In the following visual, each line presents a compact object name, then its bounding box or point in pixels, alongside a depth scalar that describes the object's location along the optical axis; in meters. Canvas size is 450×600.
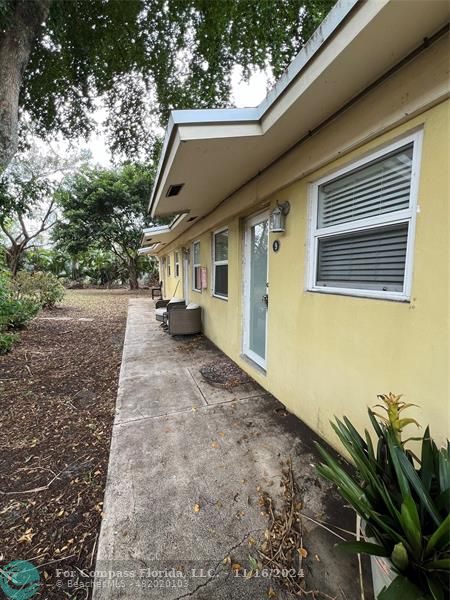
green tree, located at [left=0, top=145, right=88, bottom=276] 5.74
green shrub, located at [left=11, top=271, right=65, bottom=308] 7.49
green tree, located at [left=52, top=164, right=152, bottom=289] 16.70
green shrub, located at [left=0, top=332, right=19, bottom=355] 4.73
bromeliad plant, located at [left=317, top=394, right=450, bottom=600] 0.92
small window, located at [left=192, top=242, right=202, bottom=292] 6.77
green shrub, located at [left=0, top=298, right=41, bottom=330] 5.47
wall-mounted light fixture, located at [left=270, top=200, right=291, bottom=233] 2.81
